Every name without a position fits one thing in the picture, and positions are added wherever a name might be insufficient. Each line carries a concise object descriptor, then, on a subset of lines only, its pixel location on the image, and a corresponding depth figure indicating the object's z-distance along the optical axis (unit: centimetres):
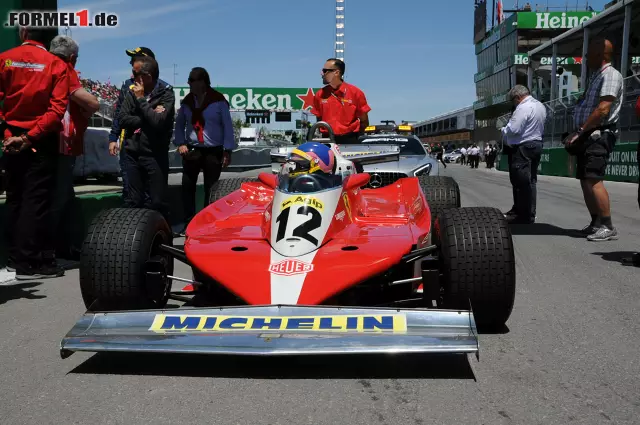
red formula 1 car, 301
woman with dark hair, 739
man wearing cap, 639
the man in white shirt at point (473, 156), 4494
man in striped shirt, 724
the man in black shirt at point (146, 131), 624
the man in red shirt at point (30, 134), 555
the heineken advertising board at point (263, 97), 5159
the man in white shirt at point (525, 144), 828
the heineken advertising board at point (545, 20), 6706
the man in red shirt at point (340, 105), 787
